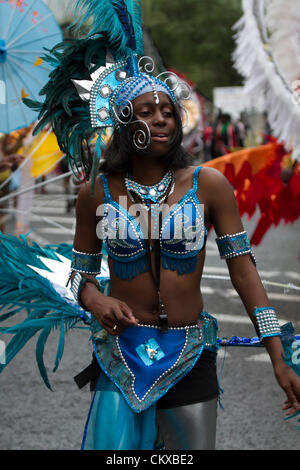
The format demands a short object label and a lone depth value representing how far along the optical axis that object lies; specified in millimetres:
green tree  29062
